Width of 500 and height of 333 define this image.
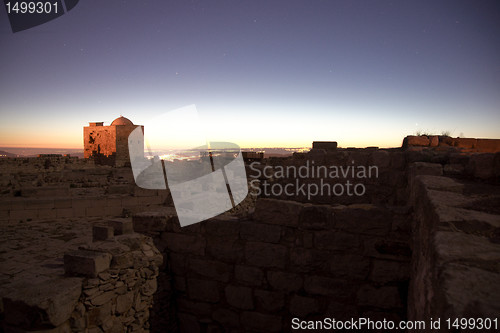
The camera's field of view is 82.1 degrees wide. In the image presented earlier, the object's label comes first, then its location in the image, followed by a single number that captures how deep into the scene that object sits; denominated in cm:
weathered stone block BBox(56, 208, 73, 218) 970
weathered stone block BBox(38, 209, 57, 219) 951
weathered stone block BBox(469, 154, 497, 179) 255
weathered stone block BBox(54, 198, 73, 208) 967
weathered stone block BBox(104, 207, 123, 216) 1027
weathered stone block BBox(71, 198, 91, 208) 986
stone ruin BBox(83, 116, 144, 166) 3400
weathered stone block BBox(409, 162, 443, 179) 299
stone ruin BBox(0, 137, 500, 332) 251
